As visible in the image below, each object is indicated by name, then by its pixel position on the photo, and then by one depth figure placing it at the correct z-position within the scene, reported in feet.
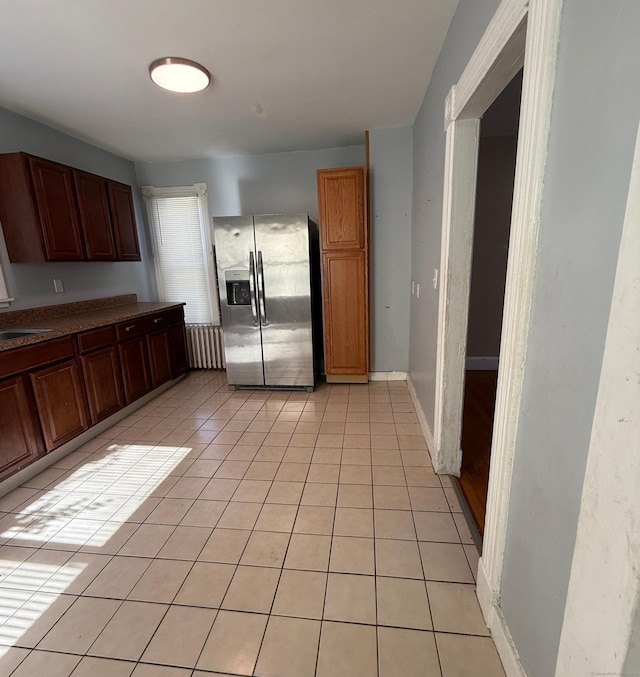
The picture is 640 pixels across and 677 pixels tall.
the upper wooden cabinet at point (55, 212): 8.50
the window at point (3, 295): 8.75
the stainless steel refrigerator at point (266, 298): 10.79
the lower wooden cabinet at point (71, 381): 6.91
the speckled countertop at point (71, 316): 7.68
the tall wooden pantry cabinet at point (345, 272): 10.69
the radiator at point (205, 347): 14.06
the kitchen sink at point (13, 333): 8.31
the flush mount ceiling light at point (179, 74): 6.82
